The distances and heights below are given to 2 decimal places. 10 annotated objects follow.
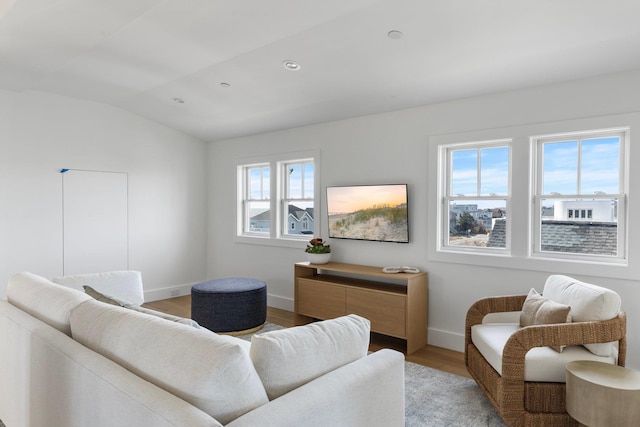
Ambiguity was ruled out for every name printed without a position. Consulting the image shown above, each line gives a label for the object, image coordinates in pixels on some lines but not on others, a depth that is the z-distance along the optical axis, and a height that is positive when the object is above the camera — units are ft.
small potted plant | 14.76 -1.67
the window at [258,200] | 18.57 +0.38
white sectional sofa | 3.79 -1.89
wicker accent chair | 7.25 -3.07
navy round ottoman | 13.44 -3.48
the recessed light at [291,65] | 11.44 +4.28
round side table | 6.10 -3.00
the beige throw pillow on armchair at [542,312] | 7.70 -2.15
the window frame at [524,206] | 9.53 +0.08
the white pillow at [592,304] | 7.37 -1.87
